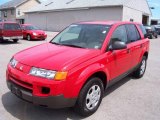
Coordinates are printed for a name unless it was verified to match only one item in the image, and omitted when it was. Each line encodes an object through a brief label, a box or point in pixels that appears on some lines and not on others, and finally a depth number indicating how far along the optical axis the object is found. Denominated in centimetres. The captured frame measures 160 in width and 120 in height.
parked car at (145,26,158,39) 2461
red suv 361
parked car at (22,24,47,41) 1931
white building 2675
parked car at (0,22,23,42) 1623
